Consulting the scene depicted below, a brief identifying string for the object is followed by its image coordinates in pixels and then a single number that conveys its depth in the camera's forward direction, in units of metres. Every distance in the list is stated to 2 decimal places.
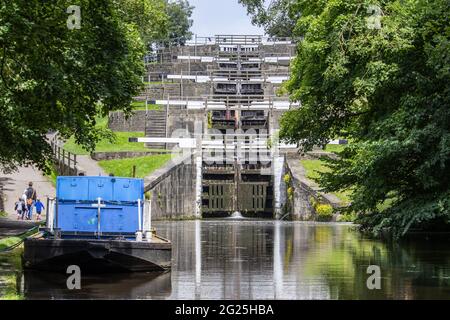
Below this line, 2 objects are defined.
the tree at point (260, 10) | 55.56
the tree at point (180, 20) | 122.81
